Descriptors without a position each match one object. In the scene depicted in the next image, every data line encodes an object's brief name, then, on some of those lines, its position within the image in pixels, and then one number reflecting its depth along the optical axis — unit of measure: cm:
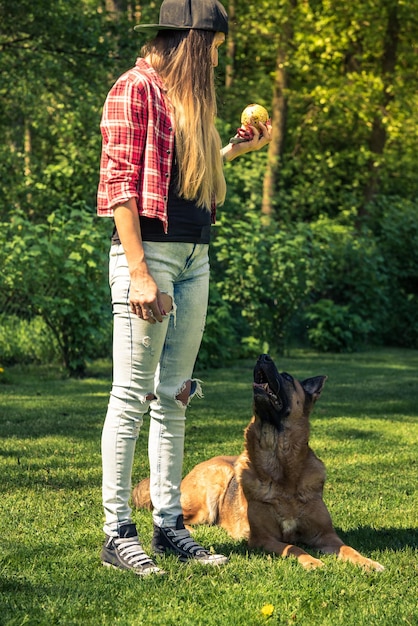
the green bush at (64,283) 1166
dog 484
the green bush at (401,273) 1928
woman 394
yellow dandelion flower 373
